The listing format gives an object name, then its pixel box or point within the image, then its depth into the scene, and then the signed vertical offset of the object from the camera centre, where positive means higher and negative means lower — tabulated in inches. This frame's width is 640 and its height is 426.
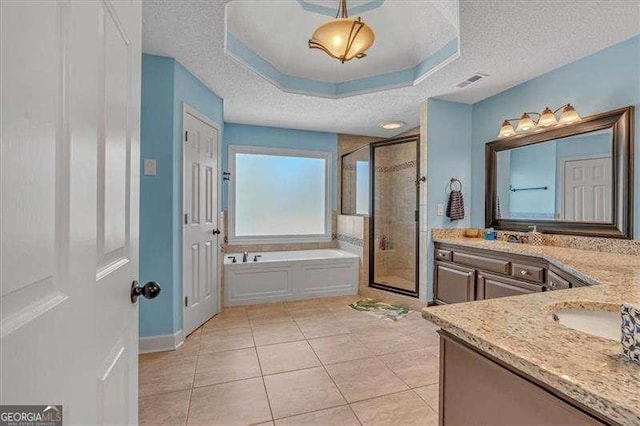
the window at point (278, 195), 166.6 +9.6
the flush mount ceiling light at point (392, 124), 160.4 +49.0
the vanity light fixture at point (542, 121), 93.5 +32.1
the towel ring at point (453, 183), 131.0 +13.3
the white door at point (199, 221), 103.4 -4.0
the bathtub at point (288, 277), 135.6 -32.5
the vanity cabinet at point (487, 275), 83.7 -20.3
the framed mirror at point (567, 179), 84.6 +12.1
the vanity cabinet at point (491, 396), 22.7 -16.7
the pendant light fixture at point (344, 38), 66.8 +41.7
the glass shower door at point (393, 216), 147.9 -2.2
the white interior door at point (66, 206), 14.2 +0.2
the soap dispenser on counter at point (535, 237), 103.7 -8.4
